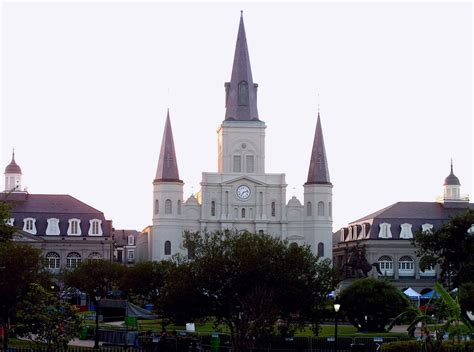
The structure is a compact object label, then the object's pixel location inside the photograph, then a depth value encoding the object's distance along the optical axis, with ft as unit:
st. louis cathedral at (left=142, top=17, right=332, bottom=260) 382.01
